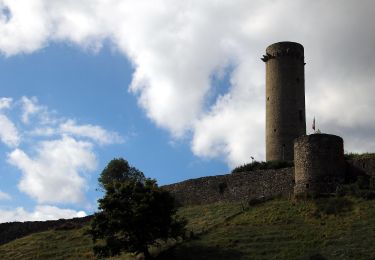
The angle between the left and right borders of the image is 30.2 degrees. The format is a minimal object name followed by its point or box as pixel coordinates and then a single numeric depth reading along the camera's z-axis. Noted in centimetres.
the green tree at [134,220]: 3956
